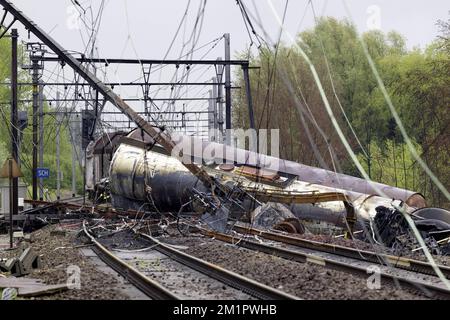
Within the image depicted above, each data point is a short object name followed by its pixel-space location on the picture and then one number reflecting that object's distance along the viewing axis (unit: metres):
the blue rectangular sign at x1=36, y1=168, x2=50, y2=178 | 42.97
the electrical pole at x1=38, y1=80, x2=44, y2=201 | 43.28
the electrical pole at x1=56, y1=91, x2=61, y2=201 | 50.76
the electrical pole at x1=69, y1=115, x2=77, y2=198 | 57.03
